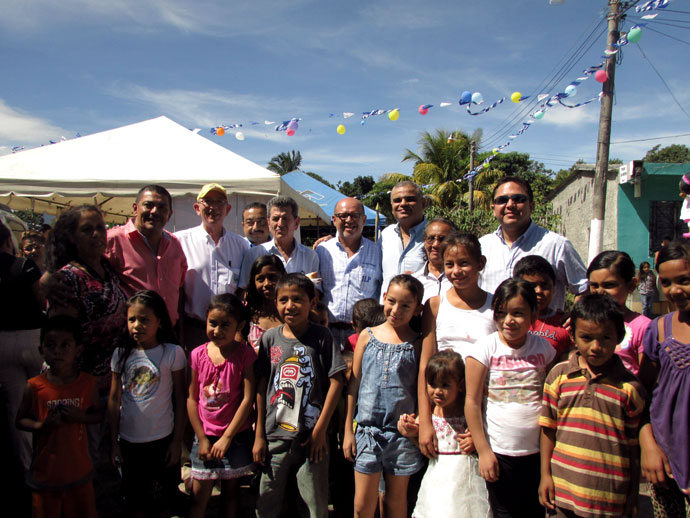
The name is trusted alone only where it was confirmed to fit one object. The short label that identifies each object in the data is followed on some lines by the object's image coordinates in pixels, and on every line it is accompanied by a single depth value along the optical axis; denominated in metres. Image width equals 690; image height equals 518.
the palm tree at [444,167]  22.61
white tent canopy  6.06
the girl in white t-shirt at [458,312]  2.42
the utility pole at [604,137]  8.70
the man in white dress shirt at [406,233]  3.35
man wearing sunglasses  2.91
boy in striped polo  1.96
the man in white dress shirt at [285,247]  3.39
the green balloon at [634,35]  6.36
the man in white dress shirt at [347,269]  3.39
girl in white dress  2.24
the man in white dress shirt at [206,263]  3.44
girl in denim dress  2.35
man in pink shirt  3.05
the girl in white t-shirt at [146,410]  2.53
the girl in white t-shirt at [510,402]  2.17
